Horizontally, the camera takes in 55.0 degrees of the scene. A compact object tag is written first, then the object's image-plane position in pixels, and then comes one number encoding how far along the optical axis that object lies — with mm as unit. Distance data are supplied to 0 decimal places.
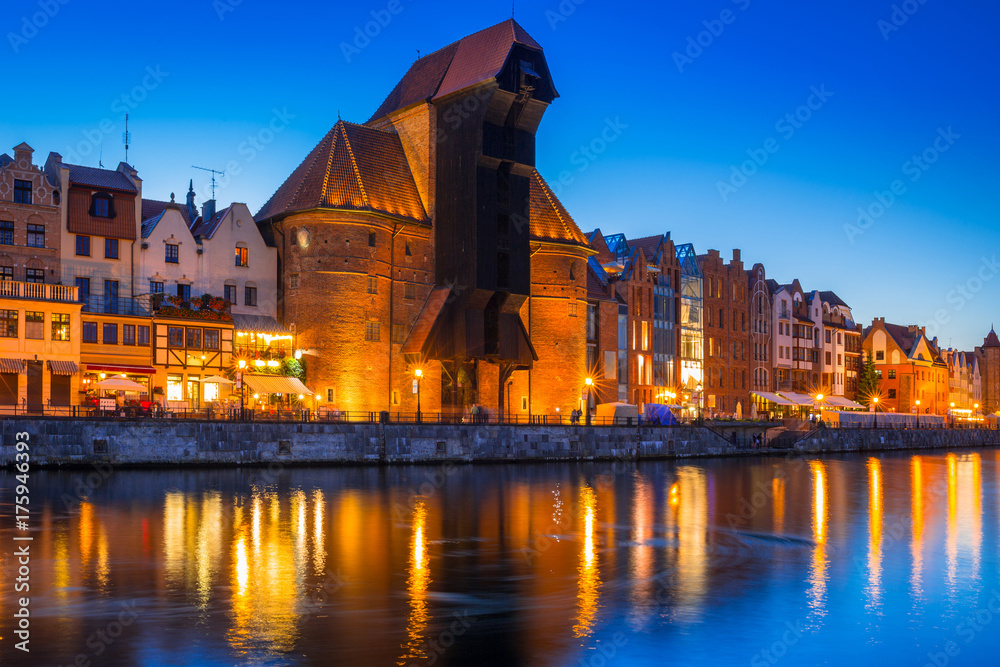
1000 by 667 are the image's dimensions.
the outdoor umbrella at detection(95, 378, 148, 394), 50353
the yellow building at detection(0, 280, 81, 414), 52344
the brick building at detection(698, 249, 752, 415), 106688
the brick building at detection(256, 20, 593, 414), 64500
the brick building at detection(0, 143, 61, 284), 56562
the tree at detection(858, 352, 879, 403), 131250
